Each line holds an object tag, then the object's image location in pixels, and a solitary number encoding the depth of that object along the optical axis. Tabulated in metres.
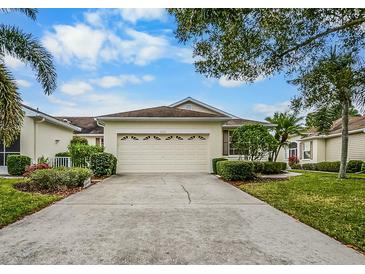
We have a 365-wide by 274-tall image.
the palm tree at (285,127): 23.95
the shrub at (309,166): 24.13
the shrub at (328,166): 20.95
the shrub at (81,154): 15.00
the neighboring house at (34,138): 15.56
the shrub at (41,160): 15.71
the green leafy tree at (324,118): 15.69
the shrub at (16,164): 14.81
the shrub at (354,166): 19.31
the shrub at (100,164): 14.05
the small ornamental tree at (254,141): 13.64
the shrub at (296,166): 26.90
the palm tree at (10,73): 7.58
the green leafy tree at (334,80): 7.60
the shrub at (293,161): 28.82
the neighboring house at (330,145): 20.39
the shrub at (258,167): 16.13
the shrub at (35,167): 13.38
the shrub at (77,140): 21.90
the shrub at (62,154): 18.00
